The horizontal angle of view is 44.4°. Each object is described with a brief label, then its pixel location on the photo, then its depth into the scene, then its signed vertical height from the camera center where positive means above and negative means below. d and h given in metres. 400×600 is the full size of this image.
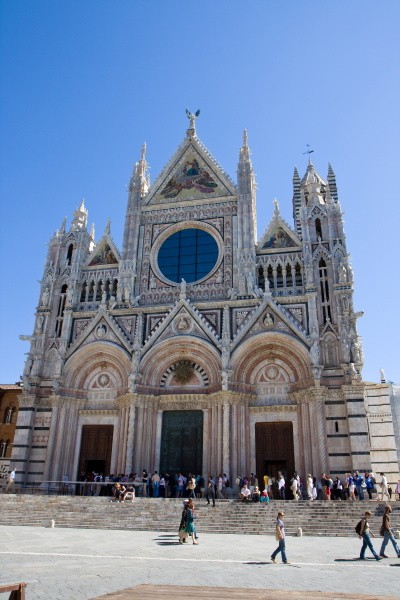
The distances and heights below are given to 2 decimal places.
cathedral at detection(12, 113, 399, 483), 23.66 +7.01
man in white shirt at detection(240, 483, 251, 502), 19.52 +0.04
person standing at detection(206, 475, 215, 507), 18.55 +0.25
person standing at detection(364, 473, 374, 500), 20.66 +0.47
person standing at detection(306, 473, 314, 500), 20.19 +0.39
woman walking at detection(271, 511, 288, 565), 10.33 -0.98
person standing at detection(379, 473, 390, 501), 20.19 +0.41
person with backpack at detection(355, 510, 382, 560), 10.82 -0.77
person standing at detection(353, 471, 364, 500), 20.36 +0.52
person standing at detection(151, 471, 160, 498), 21.58 +0.42
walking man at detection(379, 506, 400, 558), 10.98 -0.74
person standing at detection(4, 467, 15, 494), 23.48 +0.31
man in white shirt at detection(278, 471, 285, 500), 20.91 +0.35
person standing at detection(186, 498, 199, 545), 13.29 -0.71
